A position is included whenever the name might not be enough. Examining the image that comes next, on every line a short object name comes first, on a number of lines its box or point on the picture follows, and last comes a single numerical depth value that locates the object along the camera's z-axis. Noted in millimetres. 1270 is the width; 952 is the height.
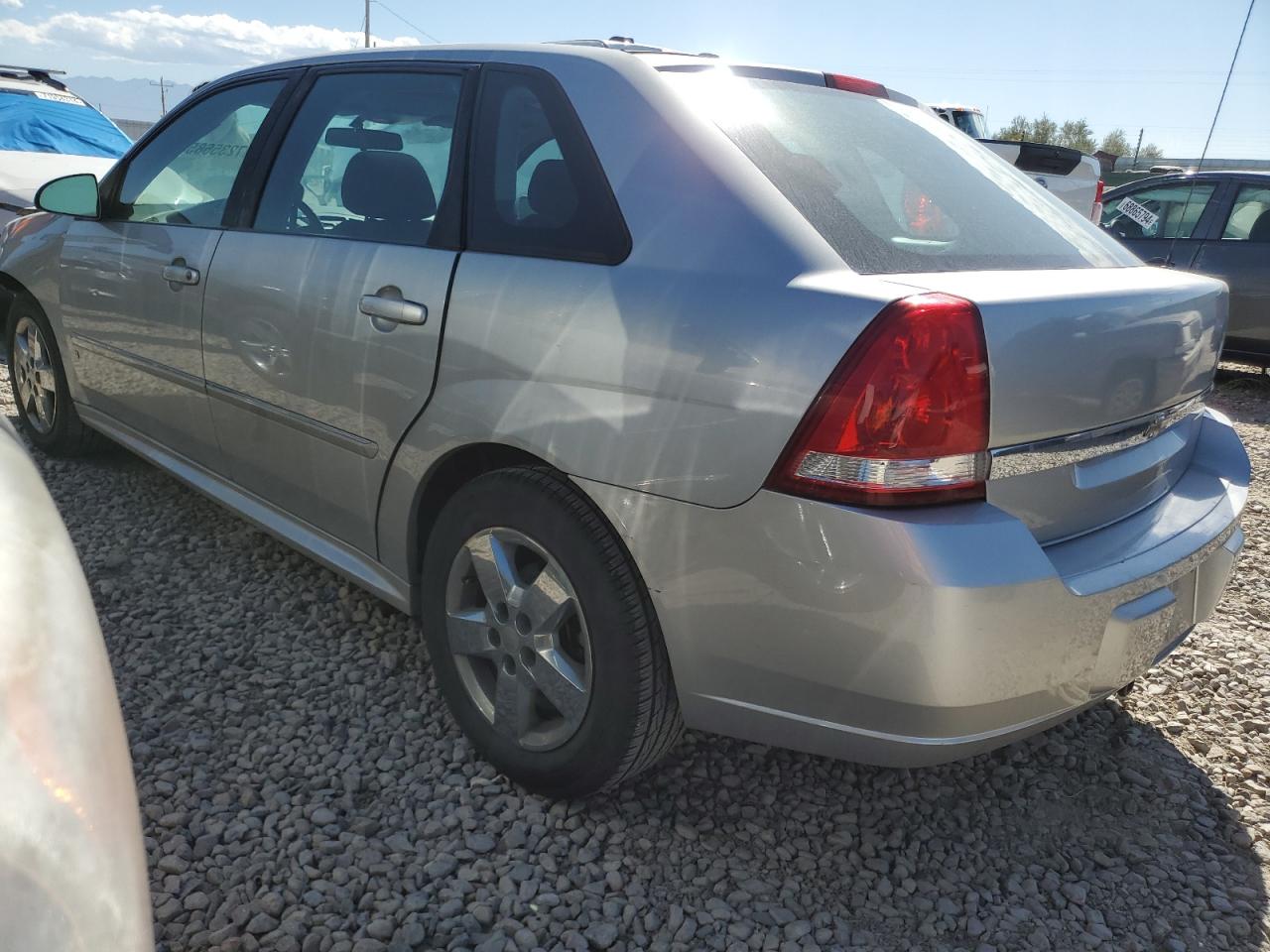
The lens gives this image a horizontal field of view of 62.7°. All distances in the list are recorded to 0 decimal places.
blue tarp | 7887
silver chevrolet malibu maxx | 1712
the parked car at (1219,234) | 7652
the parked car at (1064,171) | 9109
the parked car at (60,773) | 788
